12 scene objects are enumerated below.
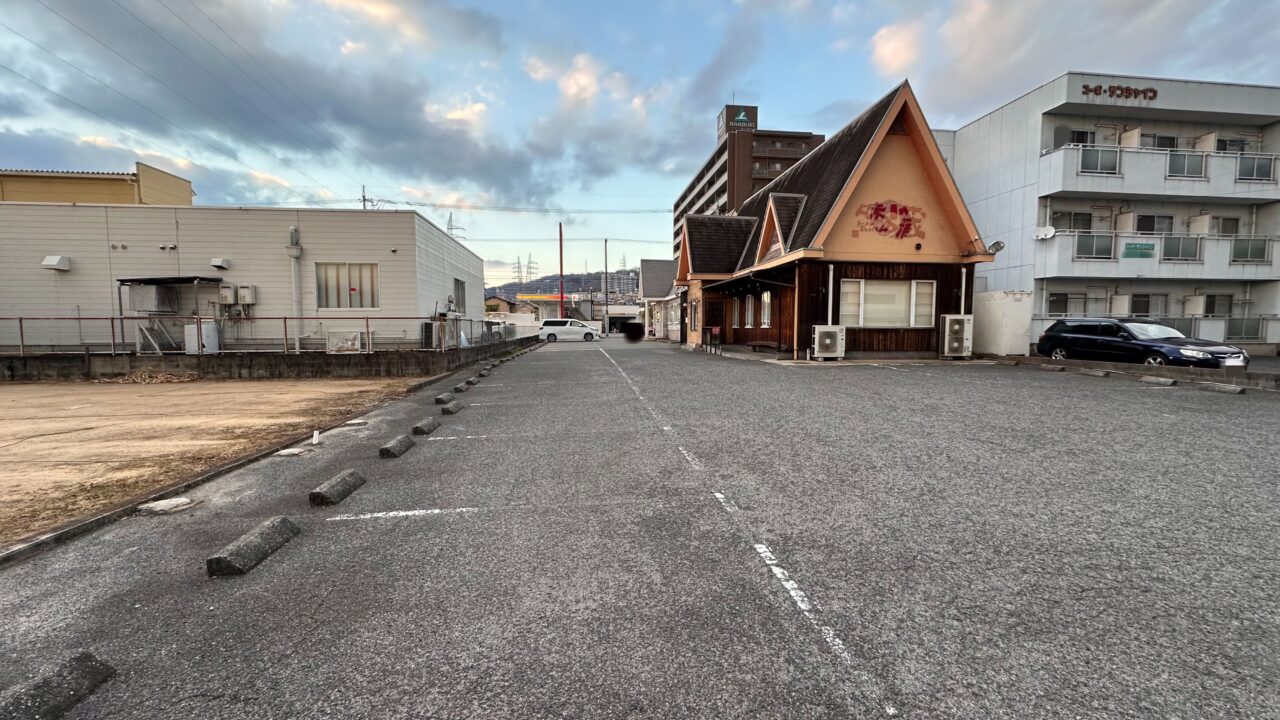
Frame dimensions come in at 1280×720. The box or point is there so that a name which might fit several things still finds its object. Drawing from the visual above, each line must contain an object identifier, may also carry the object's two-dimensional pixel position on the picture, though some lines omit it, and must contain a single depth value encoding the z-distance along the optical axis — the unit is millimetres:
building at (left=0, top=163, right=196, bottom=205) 19156
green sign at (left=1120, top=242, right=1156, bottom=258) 18250
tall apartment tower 56625
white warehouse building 14273
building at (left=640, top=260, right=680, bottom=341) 39344
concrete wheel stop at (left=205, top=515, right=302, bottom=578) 2803
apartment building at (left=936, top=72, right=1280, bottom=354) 18047
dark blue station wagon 11555
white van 36875
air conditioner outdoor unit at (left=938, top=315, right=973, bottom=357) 15172
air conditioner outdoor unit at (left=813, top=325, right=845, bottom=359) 14703
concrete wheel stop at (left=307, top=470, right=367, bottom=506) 3914
